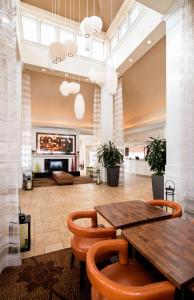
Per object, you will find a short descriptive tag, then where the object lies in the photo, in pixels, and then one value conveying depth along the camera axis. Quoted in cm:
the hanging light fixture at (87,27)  260
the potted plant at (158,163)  421
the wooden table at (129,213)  155
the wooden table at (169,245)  89
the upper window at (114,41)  639
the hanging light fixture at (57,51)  257
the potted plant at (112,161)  629
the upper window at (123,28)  576
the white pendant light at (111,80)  280
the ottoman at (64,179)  693
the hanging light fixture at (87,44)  316
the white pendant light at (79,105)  385
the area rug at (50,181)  709
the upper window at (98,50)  689
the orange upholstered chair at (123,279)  81
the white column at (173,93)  293
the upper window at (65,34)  634
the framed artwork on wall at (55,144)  1012
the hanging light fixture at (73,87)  389
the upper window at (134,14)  505
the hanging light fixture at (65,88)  391
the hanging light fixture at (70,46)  294
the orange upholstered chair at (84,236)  147
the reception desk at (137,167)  977
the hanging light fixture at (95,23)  257
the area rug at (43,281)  153
